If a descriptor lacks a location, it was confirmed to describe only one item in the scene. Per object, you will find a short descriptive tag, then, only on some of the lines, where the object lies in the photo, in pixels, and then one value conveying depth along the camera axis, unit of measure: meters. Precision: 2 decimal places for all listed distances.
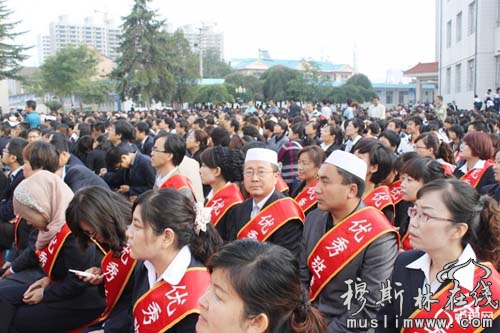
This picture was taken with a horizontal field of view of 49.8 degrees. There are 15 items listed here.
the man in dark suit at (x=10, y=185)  5.22
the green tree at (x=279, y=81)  37.66
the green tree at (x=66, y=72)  37.25
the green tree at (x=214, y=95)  36.19
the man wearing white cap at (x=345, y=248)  3.06
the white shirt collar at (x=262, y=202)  4.23
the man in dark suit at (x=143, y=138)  8.61
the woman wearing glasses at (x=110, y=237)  3.28
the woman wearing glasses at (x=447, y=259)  2.50
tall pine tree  35.72
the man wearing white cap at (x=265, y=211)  4.07
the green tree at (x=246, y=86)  39.71
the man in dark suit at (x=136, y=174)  6.32
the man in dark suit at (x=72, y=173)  5.46
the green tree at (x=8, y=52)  35.16
